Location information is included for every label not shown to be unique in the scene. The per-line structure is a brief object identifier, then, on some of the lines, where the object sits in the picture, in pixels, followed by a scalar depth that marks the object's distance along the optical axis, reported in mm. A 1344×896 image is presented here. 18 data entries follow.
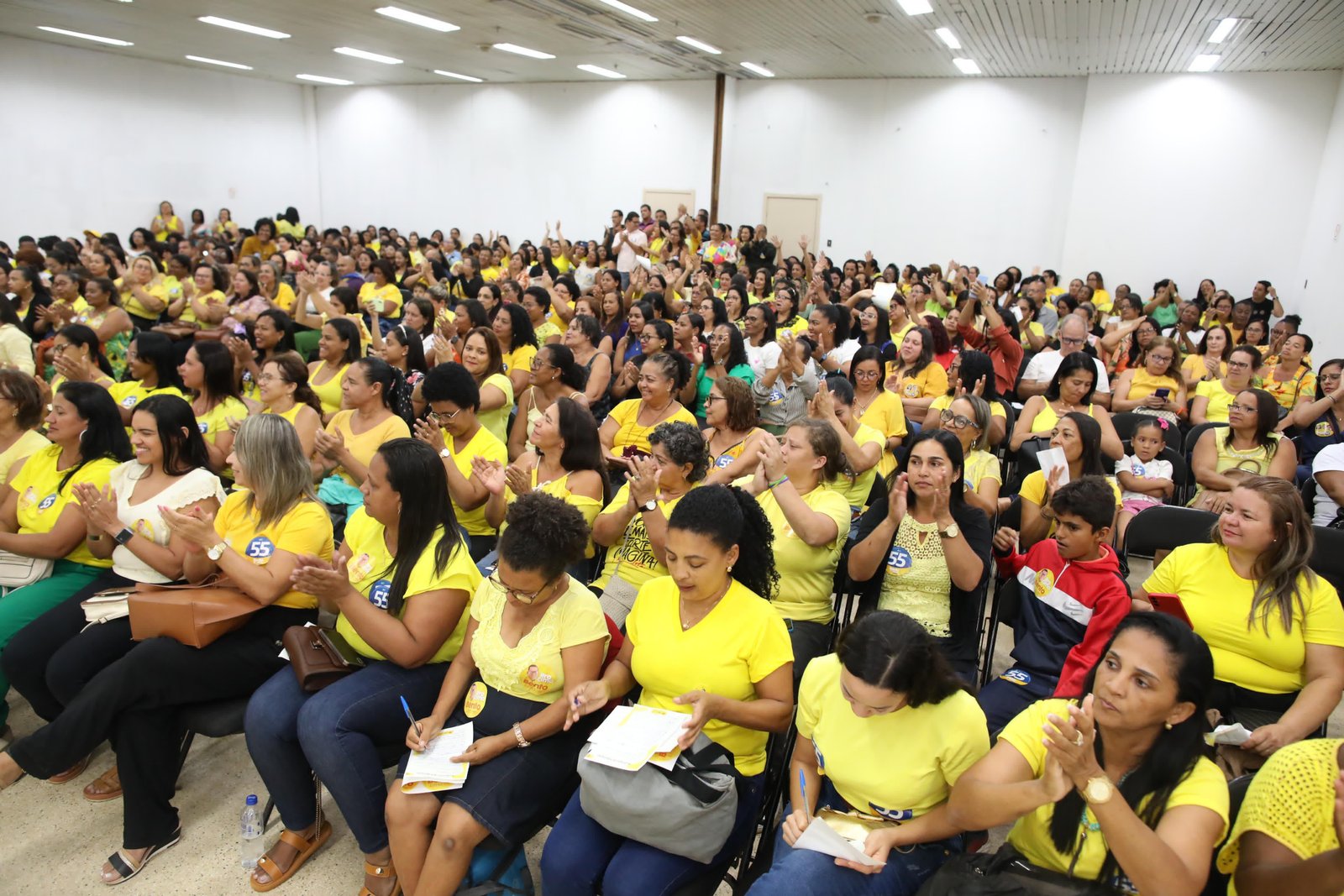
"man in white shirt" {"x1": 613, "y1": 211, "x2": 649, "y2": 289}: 11320
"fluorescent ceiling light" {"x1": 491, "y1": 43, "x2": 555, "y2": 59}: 12007
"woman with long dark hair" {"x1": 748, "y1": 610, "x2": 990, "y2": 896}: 1797
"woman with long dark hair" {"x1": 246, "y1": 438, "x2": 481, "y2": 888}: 2295
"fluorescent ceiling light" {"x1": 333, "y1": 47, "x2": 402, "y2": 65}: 13048
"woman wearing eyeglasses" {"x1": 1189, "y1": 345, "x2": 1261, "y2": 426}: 4930
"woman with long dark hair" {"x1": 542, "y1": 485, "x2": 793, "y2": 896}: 1988
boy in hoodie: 2492
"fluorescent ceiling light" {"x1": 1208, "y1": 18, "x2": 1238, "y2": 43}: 7840
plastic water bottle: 2539
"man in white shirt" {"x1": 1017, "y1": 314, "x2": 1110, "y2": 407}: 5430
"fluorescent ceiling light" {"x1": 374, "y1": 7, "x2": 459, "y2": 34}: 9704
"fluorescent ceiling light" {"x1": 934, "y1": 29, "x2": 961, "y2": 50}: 9078
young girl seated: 3963
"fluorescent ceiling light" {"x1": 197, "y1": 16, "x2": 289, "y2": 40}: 11000
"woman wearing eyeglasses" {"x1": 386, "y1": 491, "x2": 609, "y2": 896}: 2092
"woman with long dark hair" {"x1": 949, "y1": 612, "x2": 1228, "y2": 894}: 1527
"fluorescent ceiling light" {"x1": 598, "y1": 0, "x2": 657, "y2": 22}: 8729
